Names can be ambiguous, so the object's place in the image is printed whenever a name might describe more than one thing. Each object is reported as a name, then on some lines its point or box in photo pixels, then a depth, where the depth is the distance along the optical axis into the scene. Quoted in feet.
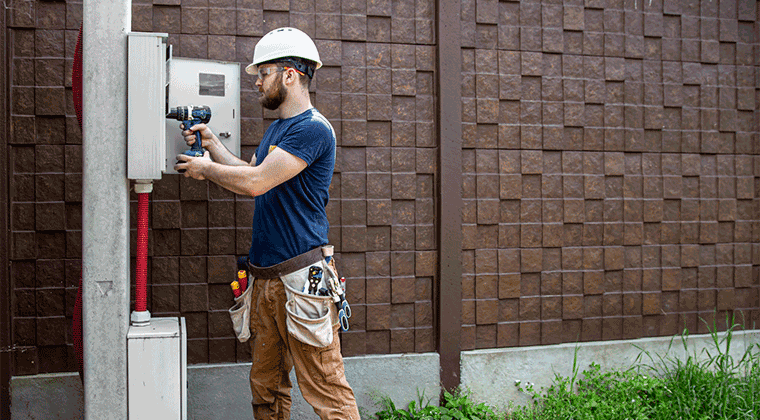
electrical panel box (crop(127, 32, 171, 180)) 7.33
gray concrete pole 7.29
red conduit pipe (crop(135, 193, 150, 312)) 7.84
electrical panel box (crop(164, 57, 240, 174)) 9.48
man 7.99
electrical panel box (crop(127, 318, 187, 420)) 7.38
